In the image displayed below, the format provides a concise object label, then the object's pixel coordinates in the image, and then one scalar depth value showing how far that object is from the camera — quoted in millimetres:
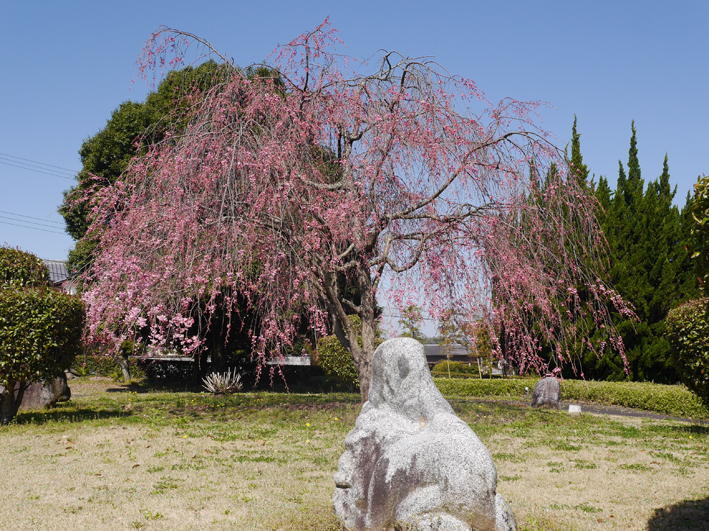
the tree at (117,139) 22781
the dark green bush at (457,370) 29969
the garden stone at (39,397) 13133
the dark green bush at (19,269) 11414
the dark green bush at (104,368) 24523
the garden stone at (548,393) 15820
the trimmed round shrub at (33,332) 10219
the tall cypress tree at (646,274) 18516
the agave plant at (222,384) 18531
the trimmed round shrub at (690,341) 9531
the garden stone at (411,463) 4008
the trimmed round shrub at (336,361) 21469
